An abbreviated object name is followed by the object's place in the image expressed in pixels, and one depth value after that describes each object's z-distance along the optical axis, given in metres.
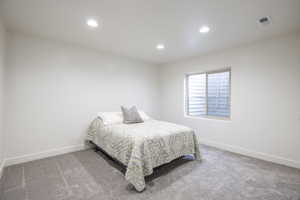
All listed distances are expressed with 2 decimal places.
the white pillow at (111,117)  3.19
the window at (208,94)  3.59
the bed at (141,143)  1.98
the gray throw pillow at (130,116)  3.31
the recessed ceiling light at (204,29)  2.40
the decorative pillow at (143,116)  3.69
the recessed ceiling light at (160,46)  3.27
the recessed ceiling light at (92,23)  2.21
